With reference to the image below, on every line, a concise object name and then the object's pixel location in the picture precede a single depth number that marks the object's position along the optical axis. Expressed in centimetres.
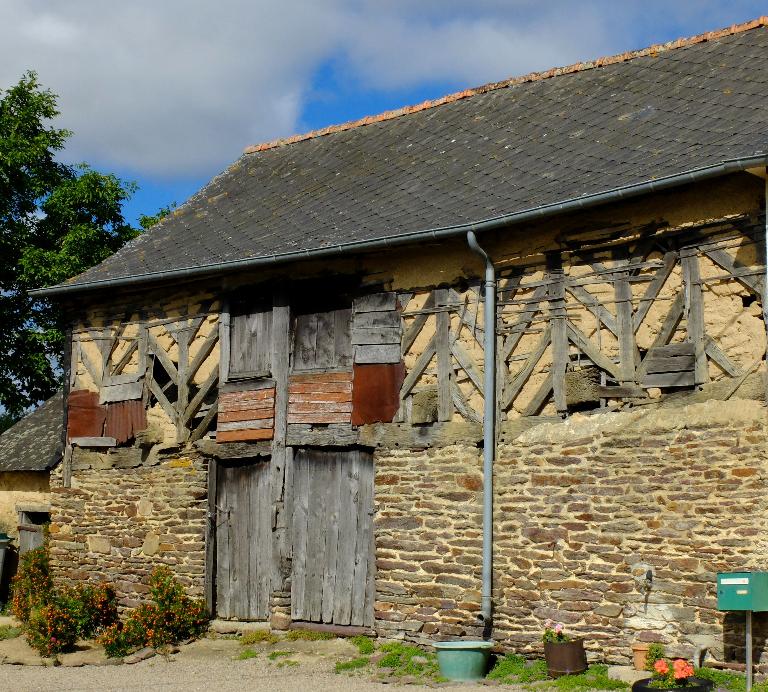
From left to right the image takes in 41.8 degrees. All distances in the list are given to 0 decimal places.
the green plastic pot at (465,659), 853
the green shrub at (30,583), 1191
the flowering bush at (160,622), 1047
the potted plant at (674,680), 700
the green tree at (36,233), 1875
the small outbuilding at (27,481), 1363
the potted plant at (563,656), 824
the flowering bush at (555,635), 840
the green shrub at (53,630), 1053
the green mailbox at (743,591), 729
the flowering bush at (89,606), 1086
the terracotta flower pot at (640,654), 806
